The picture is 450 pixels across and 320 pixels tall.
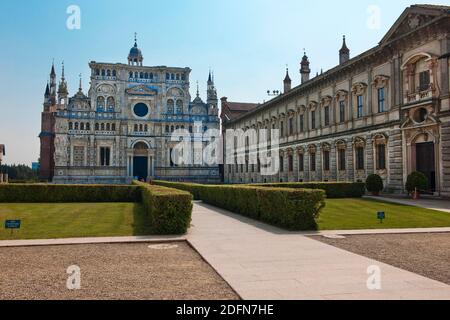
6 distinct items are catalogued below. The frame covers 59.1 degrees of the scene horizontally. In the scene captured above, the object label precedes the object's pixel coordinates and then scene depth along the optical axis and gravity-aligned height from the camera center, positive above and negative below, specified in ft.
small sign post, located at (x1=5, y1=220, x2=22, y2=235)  41.11 -5.17
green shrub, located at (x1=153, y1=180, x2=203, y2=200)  105.48 -3.71
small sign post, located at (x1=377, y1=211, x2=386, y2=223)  51.39 -5.42
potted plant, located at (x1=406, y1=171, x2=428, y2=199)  86.28 -2.15
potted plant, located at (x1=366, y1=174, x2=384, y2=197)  98.89 -2.68
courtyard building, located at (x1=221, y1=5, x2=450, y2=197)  85.66 +16.61
